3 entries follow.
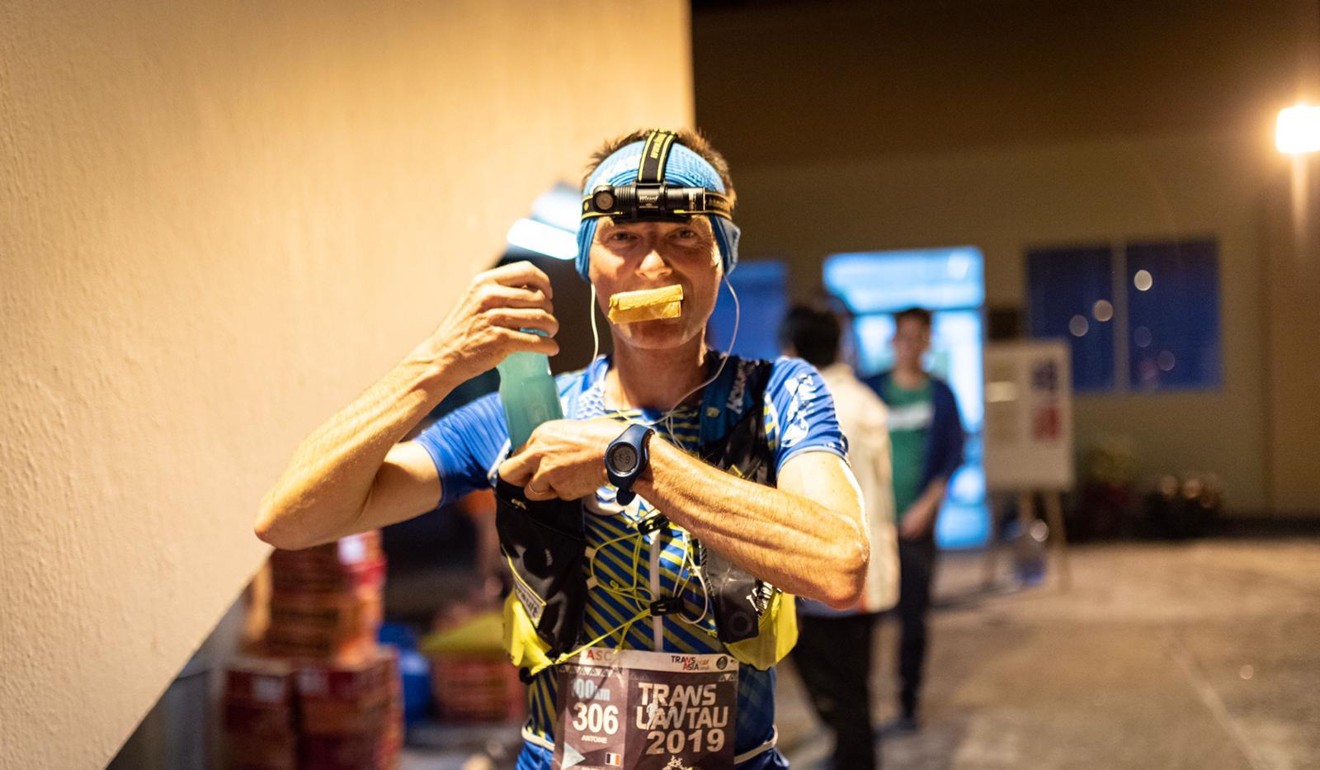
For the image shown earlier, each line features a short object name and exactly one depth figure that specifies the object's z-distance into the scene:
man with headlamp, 1.54
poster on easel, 8.57
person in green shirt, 5.11
